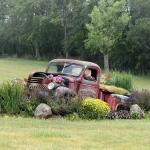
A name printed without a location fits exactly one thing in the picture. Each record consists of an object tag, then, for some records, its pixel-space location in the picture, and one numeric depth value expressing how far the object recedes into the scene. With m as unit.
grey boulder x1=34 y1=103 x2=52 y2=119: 14.73
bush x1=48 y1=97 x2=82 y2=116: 15.30
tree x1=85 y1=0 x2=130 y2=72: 59.41
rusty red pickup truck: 15.96
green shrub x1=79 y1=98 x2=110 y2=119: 15.59
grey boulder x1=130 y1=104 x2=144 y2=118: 17.25
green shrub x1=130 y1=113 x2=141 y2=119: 17.02
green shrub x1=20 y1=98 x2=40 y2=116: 15.23
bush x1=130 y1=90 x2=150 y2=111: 19.05
